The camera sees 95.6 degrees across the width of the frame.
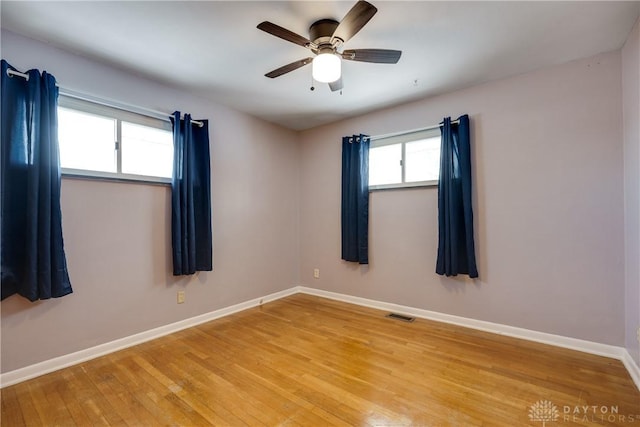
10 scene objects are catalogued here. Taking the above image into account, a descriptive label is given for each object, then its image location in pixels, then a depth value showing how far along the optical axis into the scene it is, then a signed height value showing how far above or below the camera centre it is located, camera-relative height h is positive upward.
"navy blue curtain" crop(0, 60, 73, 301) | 1.99 +0.19
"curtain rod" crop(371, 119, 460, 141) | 3.18 +0.93
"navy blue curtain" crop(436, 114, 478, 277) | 2.89 +0.06
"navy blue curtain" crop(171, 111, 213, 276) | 2.85 +0.15
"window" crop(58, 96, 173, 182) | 2.33 +0.64
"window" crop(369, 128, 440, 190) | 3.28 +0.61
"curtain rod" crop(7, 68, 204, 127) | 2.04 +0.97
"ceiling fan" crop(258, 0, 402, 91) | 1.79 +1.11
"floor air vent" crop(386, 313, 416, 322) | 3.22 -1.21
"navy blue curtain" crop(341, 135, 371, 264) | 3.66 +0.17
